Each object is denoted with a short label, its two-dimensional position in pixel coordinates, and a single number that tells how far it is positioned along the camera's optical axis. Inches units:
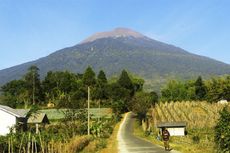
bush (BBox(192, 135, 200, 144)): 1875.9
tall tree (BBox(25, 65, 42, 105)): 4772.1
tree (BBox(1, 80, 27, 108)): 4625.5
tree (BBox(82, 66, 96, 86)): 4864.4
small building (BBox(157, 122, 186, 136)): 2544.8
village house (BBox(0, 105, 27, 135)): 2171.5
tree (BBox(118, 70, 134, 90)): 5004.9
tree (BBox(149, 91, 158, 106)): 4289.9
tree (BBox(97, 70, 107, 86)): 4979.3
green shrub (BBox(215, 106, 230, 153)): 947.7
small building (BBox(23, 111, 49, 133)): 2615.7
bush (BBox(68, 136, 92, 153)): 1413.9
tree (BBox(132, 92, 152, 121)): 3334.2
